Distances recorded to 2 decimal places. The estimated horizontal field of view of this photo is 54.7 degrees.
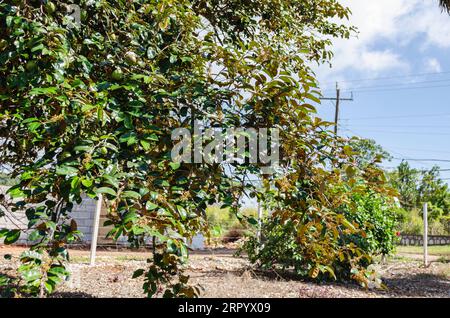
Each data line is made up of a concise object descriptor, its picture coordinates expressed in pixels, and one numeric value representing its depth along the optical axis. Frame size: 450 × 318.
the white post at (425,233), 10.34
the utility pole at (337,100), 26.52
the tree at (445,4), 7.92
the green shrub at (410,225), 23.47
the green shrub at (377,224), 7.07
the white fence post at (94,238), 7.09
